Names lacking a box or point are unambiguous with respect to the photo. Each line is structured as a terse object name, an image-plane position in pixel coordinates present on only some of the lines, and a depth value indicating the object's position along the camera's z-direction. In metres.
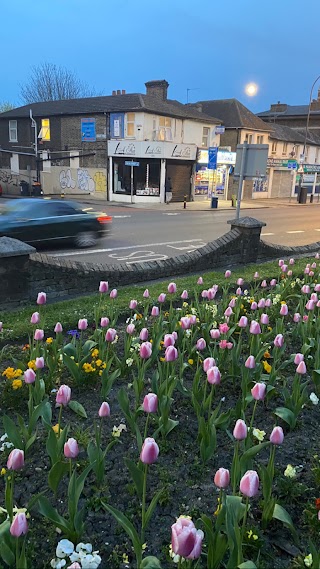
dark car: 12.19
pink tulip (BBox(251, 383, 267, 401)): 2.64
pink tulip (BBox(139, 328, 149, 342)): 3.77
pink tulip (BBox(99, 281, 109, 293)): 4.80
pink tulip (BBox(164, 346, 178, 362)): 3.09
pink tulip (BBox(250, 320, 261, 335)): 3.71
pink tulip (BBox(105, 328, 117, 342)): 3.65
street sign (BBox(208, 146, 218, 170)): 32.66
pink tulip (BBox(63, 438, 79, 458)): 2.27
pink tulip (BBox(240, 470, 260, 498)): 1.95
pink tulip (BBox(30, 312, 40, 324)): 3.89
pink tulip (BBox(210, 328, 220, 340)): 3.90
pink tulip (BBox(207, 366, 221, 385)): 2.80
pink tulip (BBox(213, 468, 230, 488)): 2.03
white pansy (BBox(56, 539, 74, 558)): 2.17
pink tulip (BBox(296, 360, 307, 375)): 3.14
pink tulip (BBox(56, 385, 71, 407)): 2.67
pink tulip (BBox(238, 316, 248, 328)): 4.01
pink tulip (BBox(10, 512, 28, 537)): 1.80
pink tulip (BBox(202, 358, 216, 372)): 3.00
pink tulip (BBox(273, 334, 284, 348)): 3.65
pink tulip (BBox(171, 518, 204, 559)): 1.55
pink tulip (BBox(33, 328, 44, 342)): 3.67
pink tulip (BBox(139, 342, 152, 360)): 3.17
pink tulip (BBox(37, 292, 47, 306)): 4.37
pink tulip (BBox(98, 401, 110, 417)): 2.62
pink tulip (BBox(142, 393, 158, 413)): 2.43
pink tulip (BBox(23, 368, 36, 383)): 2.96
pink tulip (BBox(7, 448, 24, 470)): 2.14
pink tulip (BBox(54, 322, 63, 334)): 3.97
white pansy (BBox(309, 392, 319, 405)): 3.77
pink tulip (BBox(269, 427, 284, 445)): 2.36
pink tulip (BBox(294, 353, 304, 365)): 3.31
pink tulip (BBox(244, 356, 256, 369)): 3.19
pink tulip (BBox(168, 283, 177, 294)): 4.69
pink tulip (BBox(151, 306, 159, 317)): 4.16
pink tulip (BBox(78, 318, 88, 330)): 4.00
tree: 58.34
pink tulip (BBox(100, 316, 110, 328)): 4.00
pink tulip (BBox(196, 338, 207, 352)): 3.59
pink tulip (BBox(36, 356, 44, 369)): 3.21
